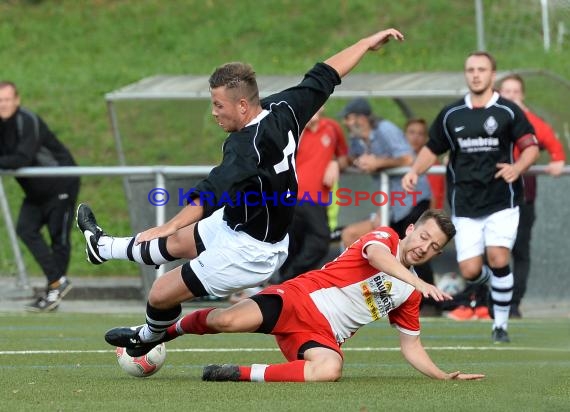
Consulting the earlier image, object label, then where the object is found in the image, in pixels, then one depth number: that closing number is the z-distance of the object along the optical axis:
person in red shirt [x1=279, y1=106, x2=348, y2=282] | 13.52
